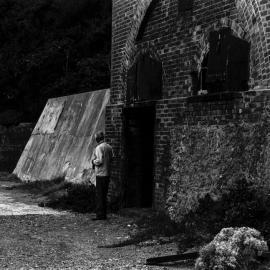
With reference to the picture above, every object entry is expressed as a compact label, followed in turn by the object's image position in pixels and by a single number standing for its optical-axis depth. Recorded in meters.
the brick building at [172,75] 9.15
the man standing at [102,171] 11.63
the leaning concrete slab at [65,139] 16.81
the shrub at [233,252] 6.23
